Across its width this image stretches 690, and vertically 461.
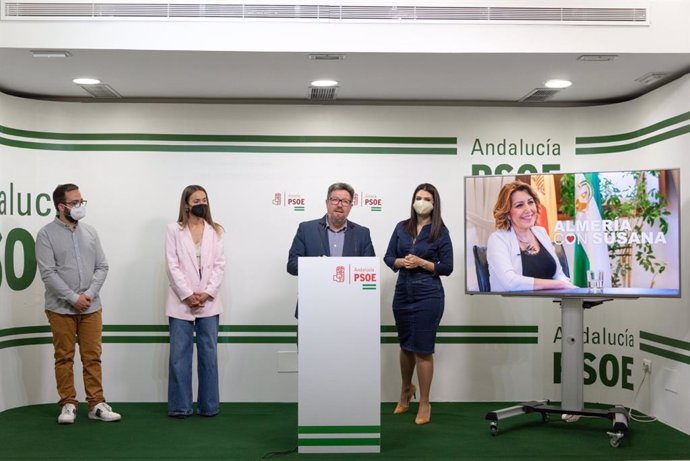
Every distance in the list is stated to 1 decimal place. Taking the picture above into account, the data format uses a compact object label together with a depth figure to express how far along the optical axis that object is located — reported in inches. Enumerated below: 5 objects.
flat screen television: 199.6
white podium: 185.5
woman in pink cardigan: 233.1
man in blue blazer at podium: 218.7
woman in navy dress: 221.8
